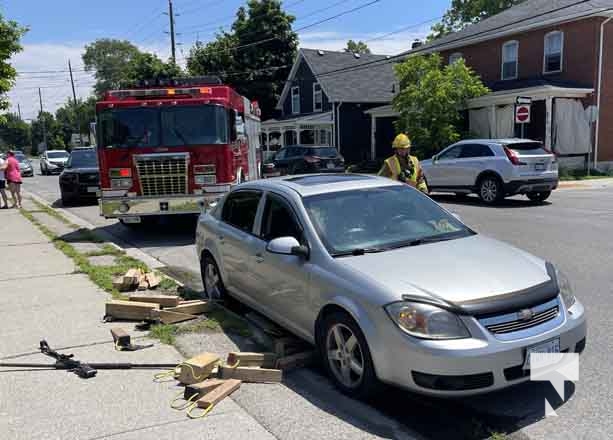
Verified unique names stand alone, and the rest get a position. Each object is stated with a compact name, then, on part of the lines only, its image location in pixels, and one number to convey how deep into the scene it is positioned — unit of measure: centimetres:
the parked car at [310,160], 2531
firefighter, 738
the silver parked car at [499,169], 1459
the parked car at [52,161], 3984
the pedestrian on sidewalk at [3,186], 1778
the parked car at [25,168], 3905
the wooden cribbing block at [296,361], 457
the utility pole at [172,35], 4366
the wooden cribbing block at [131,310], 588
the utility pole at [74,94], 7569
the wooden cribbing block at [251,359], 448
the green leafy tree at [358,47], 7870
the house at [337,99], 3612
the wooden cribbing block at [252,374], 435
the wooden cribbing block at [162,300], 605
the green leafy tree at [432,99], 2458
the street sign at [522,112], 1930
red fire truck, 1095
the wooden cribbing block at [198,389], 408
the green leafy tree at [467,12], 4962
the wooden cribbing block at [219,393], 393
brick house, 2345
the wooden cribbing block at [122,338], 512
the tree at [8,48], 1376
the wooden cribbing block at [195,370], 427
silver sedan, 352
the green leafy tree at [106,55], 9675
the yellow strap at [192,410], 382
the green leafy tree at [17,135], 12794
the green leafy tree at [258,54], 4503
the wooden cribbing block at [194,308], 594
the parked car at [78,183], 1834
